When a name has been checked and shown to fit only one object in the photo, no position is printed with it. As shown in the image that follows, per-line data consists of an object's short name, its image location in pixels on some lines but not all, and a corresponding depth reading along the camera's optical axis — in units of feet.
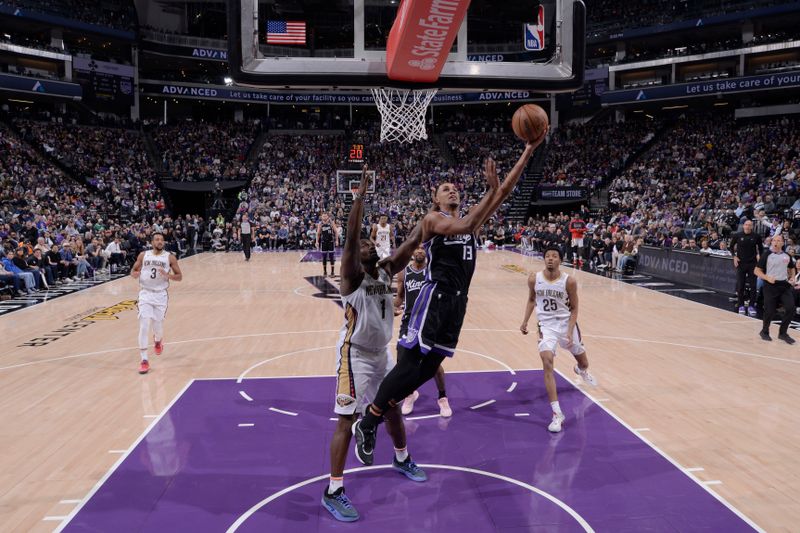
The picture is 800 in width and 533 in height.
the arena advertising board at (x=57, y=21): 97.66
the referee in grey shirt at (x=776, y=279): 29.50
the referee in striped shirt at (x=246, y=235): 73.82
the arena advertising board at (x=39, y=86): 98.58
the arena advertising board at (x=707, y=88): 94.73
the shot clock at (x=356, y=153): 106.42
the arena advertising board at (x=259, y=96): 115.96
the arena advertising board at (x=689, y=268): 47.96
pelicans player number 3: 25.18
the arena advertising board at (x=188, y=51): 116.06
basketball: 13.82
